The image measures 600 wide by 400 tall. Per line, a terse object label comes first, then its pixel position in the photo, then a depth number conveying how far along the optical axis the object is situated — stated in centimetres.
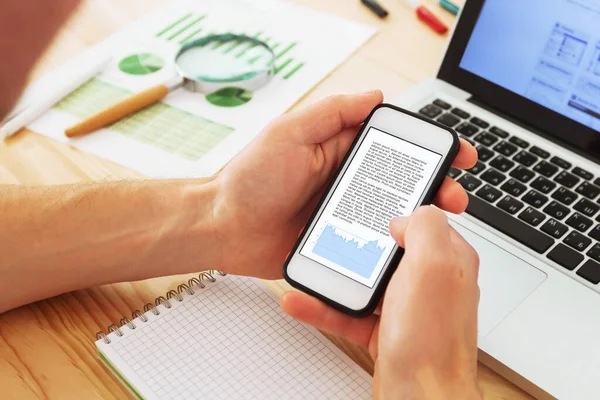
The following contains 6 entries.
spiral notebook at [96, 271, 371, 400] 55
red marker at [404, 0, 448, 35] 101
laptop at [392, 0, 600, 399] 58
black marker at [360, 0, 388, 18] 103
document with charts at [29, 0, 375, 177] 81
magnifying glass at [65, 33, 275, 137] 83
